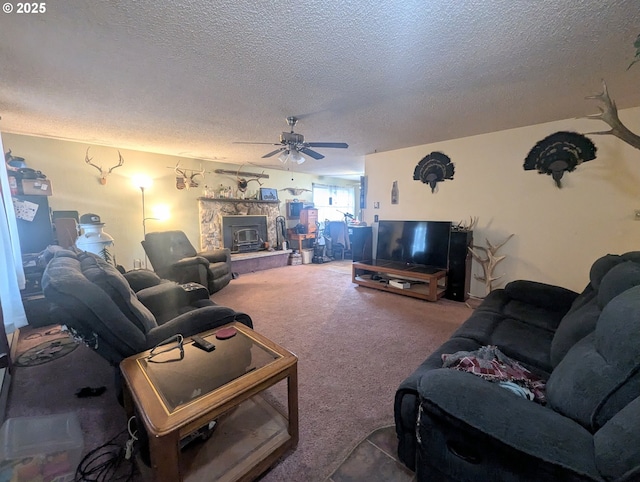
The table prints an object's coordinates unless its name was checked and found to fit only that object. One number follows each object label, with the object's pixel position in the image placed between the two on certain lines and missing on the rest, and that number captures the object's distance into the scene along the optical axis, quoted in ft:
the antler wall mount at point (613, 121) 5.20
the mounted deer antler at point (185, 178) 16.34
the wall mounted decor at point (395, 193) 14.70
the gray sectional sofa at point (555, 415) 2.45
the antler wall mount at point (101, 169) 13.20
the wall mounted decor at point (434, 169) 12.92
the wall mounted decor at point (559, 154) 9.73
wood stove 18.35
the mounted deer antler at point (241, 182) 18.95
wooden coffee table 3.39
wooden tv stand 12.05
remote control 5.07
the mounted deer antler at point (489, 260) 11.37
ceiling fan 8.86
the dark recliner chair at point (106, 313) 4.43
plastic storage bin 4.08
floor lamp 14.75
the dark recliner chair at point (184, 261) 12.66
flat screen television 12.37
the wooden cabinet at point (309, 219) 21.70
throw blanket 4.04
